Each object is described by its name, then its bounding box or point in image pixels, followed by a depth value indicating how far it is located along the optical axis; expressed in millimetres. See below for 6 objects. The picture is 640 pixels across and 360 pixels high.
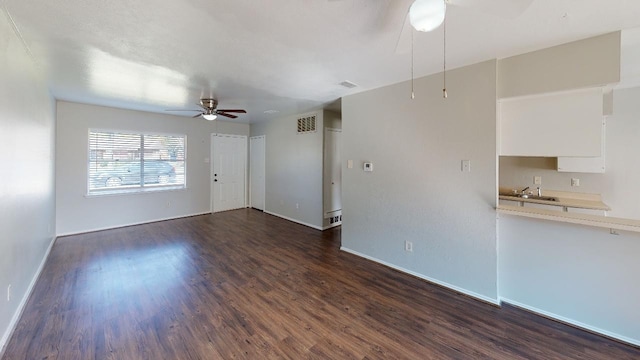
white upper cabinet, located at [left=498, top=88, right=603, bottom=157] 2188
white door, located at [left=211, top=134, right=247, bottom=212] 6527
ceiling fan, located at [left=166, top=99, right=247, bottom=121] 4073
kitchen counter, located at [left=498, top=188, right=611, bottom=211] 2805
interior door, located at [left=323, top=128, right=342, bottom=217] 5191
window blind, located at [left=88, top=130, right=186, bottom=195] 4914
